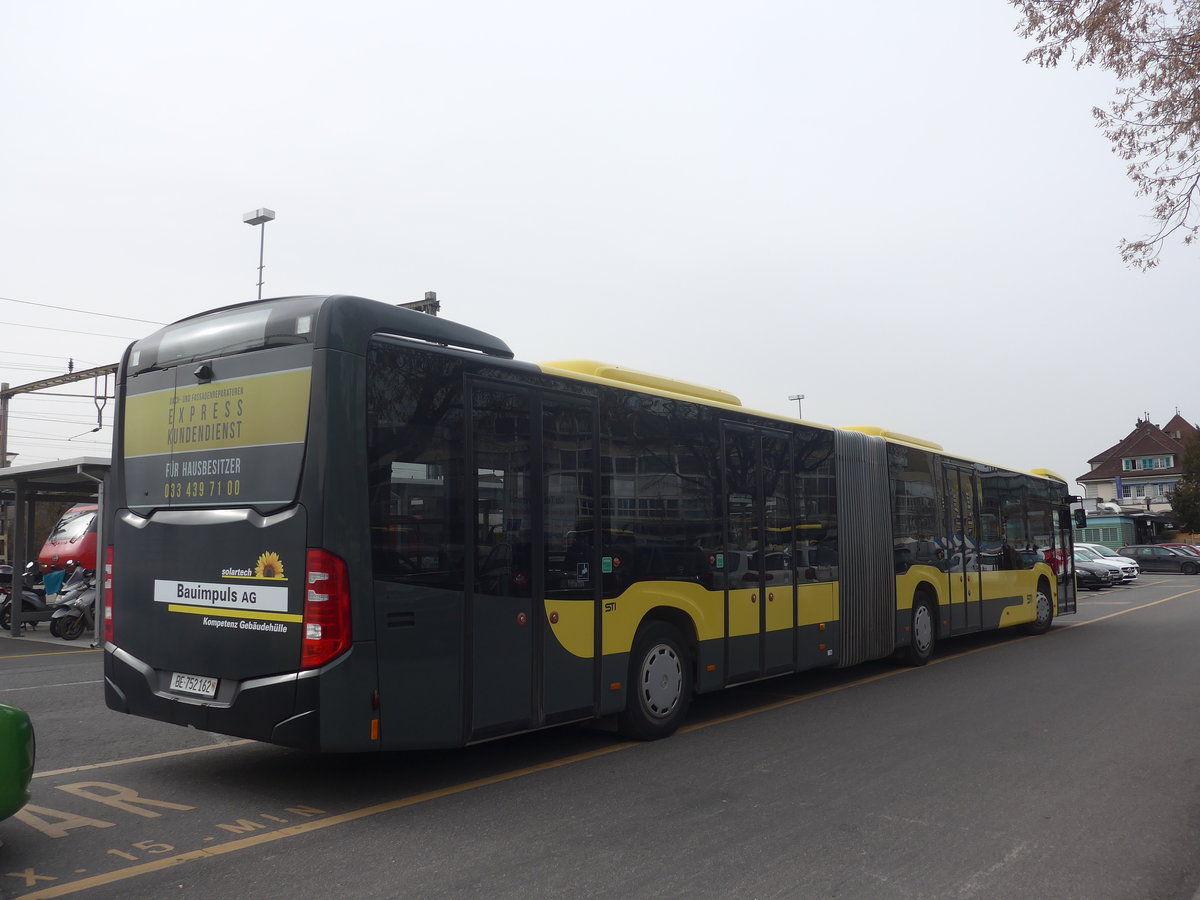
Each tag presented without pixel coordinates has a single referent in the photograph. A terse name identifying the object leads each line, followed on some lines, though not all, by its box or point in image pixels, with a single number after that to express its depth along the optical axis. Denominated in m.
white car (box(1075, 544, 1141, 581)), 36.67
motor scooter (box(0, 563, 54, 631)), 19.27
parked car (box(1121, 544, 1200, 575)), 48.22
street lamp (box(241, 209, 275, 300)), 21.56
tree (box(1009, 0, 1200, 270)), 8.62
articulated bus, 5.66
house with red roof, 98.56
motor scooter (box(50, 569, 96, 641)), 17.47
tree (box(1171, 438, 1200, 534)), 74.81
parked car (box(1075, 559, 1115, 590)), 34.66
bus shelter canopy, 16.72
